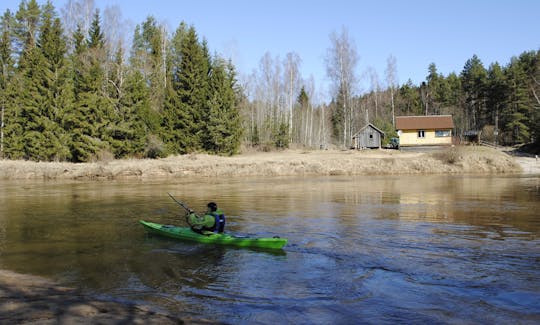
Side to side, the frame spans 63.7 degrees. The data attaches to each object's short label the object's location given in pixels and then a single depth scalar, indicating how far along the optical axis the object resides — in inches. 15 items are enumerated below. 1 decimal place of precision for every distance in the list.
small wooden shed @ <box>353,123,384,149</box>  1812.3
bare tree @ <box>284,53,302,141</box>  2011.6
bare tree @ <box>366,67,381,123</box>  2604.8
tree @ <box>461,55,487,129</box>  2563.0
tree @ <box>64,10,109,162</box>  1347.2
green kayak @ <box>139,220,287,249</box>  408.9
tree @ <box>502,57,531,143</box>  2117.4
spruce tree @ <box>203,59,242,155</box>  1453.0
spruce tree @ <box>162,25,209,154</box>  1476.4
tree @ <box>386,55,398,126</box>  2319.1
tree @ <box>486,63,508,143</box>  2298.2
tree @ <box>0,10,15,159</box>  1473.9
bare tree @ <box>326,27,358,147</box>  1734.7
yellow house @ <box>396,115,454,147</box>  1766.7
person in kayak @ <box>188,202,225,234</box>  446.0
